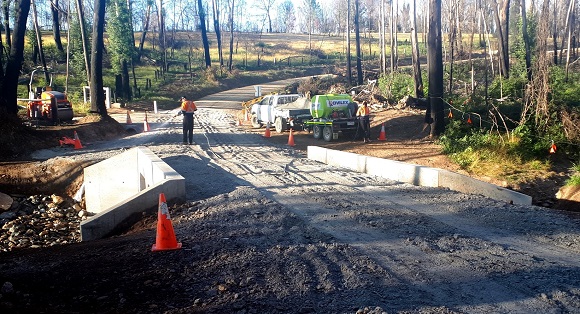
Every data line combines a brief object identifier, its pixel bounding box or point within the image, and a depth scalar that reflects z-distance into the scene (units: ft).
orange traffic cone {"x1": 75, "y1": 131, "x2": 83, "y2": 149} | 67.94
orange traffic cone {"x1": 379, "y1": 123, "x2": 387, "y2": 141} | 72.74
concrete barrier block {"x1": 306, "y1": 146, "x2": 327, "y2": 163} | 55.98
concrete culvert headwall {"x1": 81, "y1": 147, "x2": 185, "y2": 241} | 31.68
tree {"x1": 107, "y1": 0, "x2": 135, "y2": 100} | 164.76
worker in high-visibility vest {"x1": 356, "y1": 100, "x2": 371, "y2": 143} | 71.70
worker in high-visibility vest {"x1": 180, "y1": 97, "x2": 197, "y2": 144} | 64.75
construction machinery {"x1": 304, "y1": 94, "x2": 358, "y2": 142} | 73.82
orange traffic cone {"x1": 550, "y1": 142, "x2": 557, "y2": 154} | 51.57
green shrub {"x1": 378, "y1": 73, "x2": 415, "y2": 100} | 100.07
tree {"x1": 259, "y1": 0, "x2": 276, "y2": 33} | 344.08
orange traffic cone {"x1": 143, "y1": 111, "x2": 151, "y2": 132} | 88.80
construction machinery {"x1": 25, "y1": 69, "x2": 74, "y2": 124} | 82.64
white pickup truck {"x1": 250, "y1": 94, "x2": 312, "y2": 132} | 84.38
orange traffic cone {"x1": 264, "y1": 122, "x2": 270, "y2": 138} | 82.48
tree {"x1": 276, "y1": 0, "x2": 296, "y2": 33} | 463.83
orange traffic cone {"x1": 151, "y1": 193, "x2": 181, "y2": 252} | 24.00
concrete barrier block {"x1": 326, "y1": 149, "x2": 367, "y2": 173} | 48.16
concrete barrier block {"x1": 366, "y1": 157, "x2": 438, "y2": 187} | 39.14
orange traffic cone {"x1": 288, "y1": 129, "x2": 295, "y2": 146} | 73.77
